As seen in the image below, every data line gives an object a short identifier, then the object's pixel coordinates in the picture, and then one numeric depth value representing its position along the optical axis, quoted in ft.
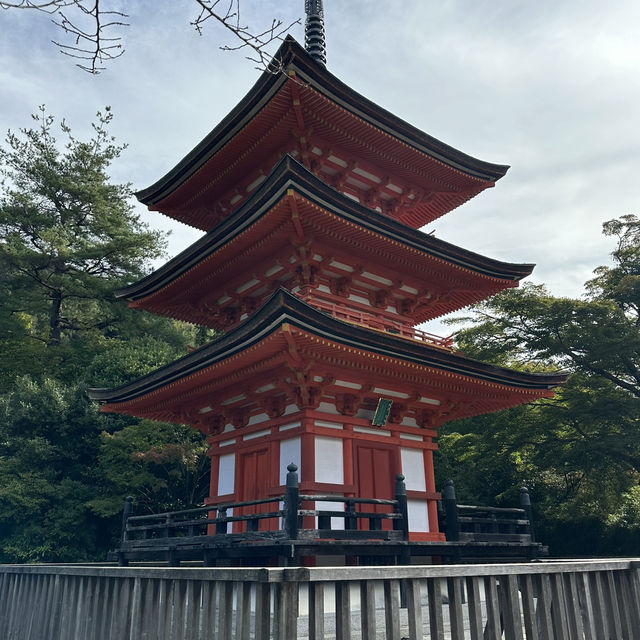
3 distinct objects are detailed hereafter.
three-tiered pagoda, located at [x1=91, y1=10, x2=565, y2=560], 39.68
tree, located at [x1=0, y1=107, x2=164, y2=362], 113.19
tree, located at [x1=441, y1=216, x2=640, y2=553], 70.44
